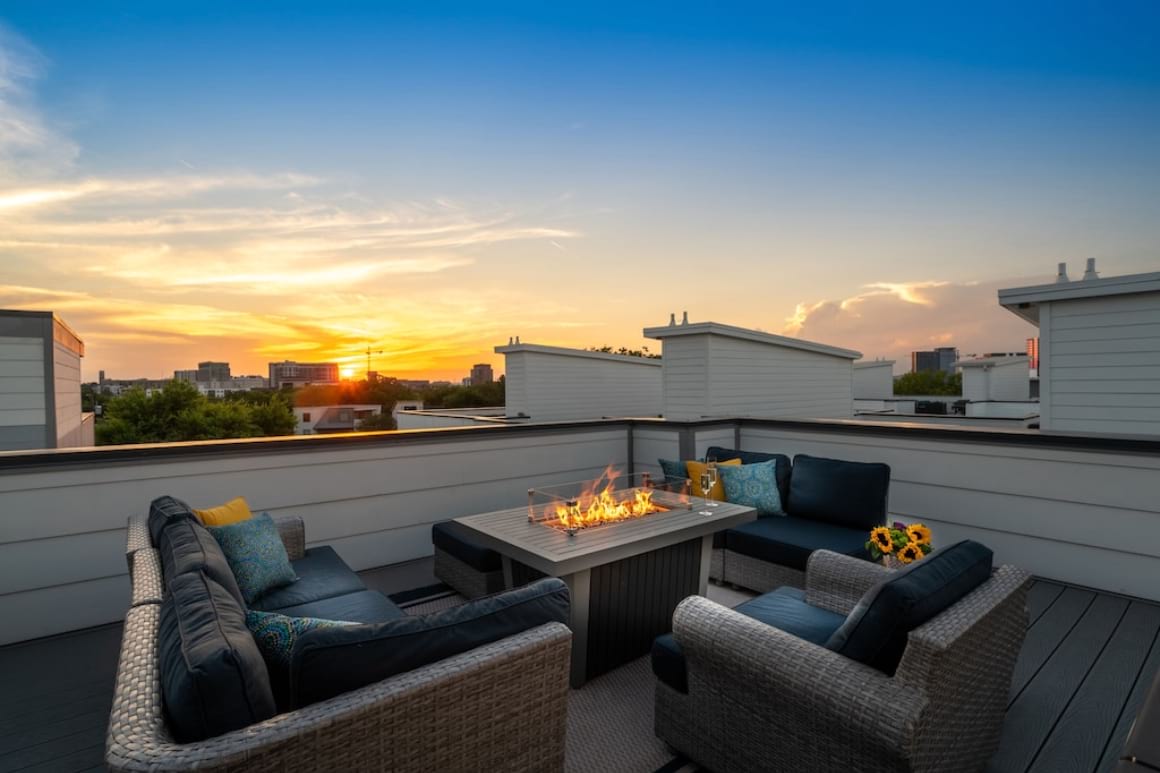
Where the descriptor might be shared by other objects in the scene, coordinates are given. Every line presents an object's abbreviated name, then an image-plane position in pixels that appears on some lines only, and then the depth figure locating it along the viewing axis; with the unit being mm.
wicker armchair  1400
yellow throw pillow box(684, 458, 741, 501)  3811
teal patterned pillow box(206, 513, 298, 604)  2465
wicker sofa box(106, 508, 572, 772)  989
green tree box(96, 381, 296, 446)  10320
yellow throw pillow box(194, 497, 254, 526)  2699
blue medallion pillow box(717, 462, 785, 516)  3807
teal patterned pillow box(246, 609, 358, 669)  1343
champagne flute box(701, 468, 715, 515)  3756
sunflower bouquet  2629
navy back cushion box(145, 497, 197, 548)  2207
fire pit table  2471
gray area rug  1961
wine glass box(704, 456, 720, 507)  3760
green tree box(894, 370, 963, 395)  18578
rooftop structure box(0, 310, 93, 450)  4617
